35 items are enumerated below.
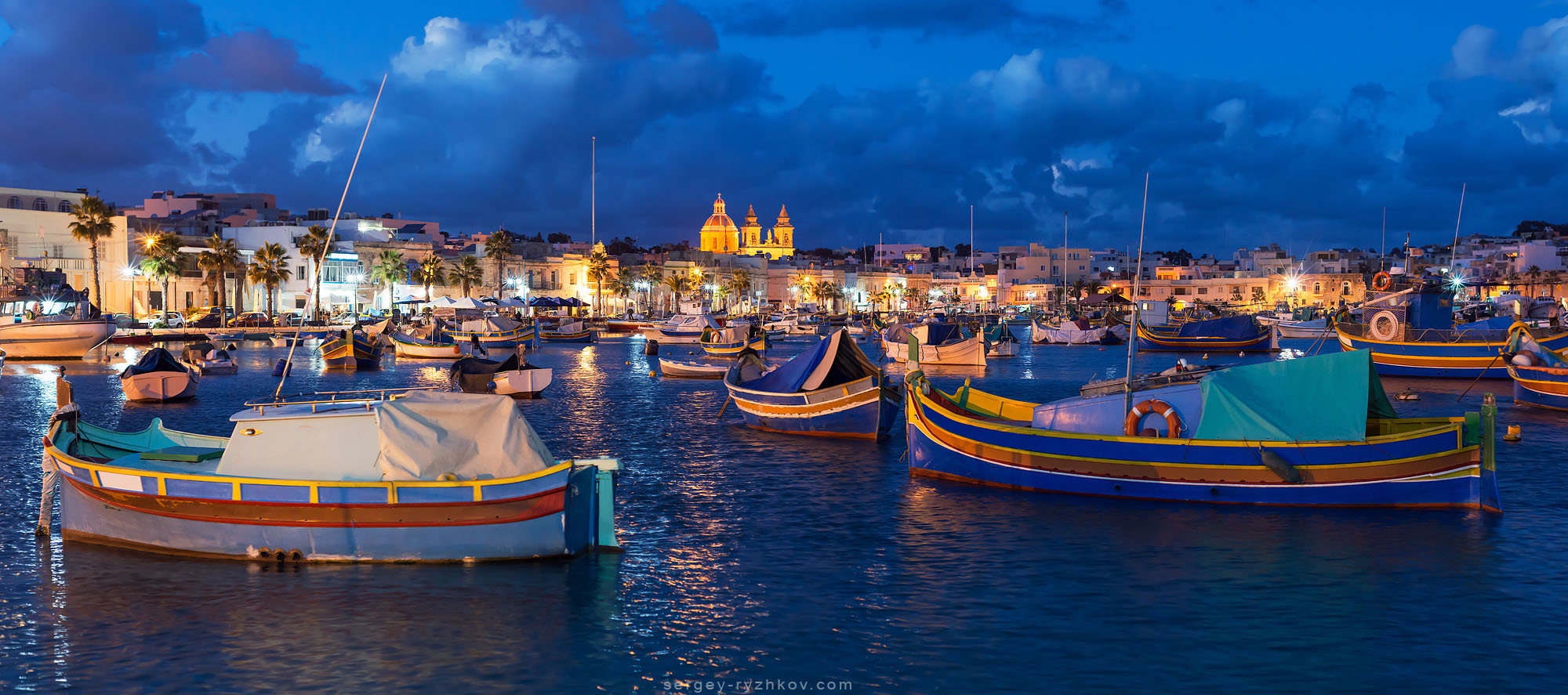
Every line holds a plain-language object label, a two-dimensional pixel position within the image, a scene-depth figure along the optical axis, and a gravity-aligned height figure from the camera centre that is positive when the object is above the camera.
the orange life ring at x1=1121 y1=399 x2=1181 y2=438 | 23.61 -2.52
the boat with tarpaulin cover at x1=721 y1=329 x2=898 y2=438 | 34.44 -3.31
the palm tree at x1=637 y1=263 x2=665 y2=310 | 179.88 +0.78
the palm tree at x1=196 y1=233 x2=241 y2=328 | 108.31 +1.33
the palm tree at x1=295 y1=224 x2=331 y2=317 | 111.94 +2.95
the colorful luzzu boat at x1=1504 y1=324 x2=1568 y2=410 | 40.88 -2.82
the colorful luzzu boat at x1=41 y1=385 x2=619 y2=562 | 17.62 -3.16
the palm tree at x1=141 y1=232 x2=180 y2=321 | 106.44 +1.31
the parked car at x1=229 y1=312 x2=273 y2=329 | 107.31 -4.37
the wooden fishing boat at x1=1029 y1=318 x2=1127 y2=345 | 106.44 -4.16
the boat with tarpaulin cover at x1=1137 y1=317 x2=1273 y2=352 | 89.62 -3.65
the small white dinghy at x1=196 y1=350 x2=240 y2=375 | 62.72 -4.87
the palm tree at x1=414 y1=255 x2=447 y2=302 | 135.12 +0.47
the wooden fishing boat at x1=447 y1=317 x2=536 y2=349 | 92.62 -4.33
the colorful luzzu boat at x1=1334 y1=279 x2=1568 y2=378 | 53.28 -2.30
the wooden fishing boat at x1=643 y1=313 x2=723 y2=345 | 100.50 -4.16
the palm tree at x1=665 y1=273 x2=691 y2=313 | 188.00 -0.50
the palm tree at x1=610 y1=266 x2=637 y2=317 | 169.25 -0.59
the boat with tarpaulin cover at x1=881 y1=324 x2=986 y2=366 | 74.25 -3.88
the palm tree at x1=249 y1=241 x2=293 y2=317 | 112.51 +0.55
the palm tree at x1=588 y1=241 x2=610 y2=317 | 159.75 +1.47
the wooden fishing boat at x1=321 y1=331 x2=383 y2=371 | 68.31 -4.53
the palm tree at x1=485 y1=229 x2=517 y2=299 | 147.00 +3.45
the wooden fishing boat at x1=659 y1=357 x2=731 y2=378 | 59.62 -4.53
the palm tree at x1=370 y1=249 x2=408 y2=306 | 134.12 +0.59
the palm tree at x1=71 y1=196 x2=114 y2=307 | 92.81 +3.74
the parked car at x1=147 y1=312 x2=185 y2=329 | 100.38 -4.20
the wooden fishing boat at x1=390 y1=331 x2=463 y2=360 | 77.81 -4.64
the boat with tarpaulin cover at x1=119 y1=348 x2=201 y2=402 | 47.50 -4.31
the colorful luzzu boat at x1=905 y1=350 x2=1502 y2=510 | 22.25 -2.99
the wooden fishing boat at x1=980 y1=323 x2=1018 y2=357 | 88.19 -4.33
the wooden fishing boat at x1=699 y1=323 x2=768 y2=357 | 73.42 -4.12
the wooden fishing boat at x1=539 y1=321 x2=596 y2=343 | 108.31 -5.08
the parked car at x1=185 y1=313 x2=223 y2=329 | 106.06 -4.46
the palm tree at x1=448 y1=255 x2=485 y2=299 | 140.62 +0.41
